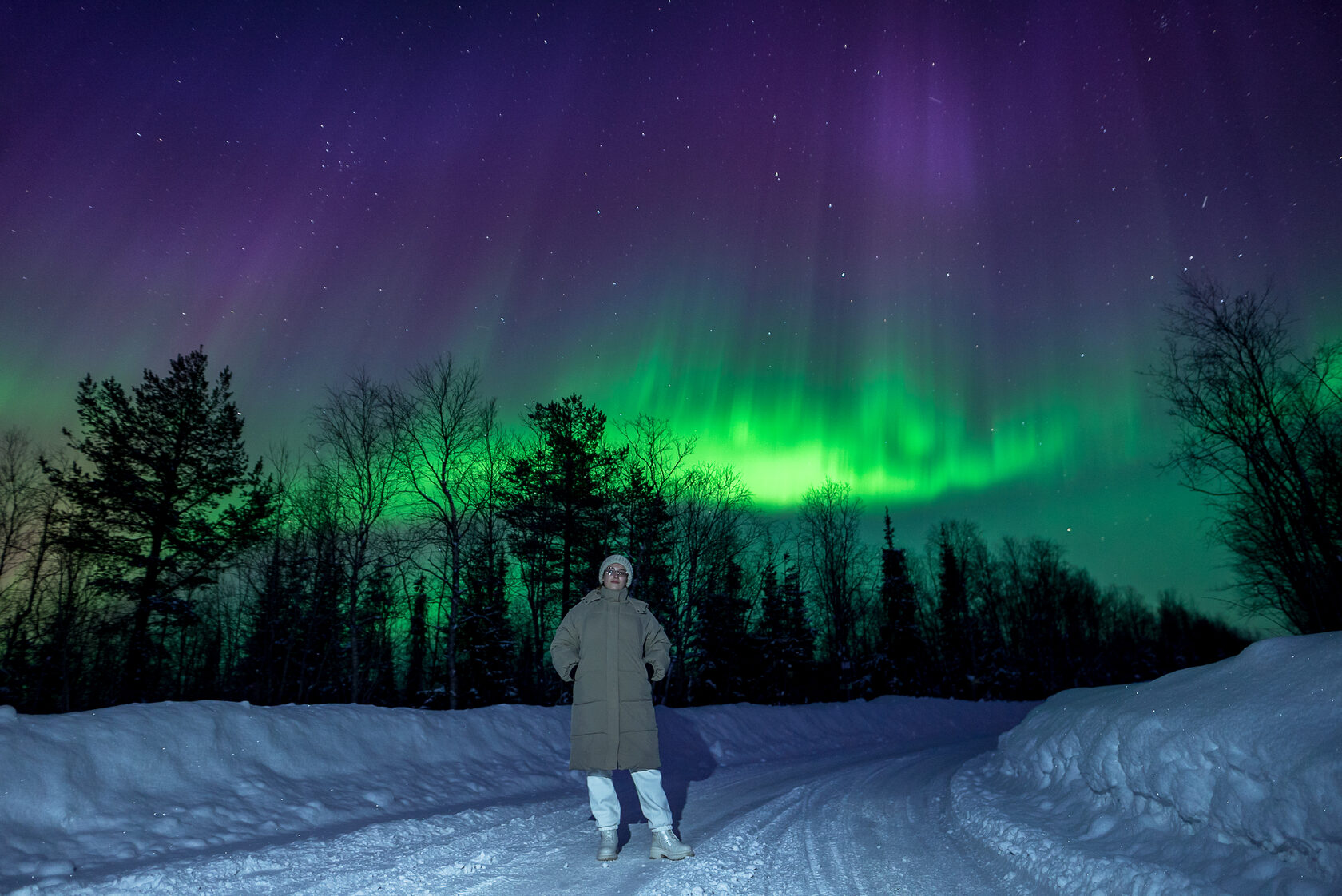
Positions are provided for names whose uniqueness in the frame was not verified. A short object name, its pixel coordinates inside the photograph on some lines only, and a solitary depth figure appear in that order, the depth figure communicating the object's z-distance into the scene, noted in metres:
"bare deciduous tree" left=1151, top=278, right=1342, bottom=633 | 19.06
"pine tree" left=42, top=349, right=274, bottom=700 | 22.73
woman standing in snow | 4.96
